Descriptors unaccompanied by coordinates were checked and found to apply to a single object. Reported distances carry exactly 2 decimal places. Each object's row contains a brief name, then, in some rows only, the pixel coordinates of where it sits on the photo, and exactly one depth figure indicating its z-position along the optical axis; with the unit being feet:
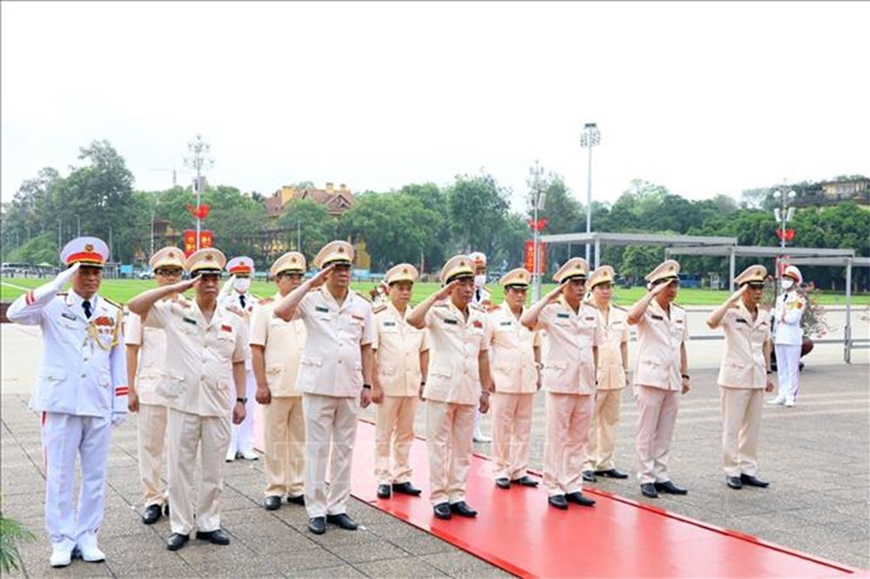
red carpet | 13.56
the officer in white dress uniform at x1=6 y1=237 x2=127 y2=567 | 13.29
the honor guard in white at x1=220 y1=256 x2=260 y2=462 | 19.57
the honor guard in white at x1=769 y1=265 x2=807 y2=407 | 28.50
